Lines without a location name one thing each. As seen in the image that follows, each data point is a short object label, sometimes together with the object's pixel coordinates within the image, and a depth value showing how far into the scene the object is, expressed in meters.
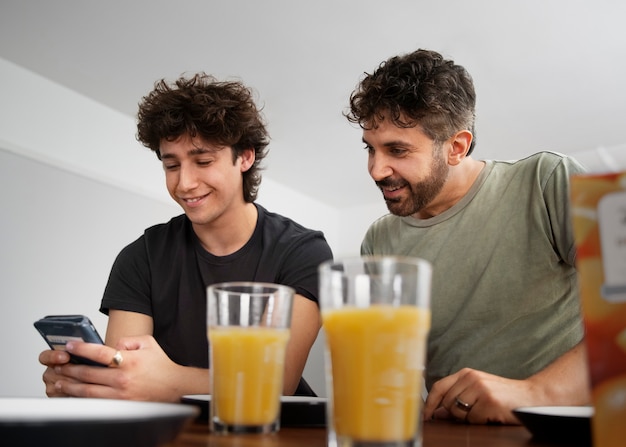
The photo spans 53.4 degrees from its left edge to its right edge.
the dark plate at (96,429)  0.39
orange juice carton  0.38
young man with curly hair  1.52
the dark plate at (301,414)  0.77
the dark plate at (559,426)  0.61
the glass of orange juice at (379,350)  0.46
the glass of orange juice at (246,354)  0.61
